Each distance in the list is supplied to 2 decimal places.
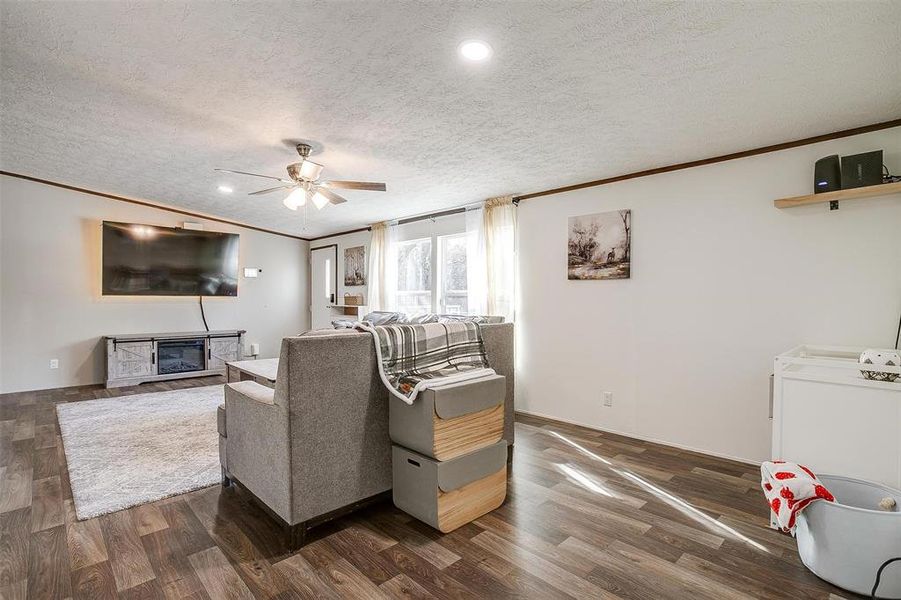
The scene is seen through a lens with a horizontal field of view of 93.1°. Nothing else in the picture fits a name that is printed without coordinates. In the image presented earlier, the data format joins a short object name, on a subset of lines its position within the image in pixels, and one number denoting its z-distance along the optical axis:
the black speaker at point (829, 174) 2.72
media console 5.60
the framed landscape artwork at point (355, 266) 6.78
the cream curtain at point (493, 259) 4.56
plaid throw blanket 2.29
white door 7.42
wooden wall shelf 2.52
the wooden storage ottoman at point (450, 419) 2.13
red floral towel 1.80
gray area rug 2.60
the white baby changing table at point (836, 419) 1.95
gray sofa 2.01
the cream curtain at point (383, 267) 6.10
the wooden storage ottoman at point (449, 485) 2.14
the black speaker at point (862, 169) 2.58
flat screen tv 5.80
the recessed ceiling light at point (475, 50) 2.04
